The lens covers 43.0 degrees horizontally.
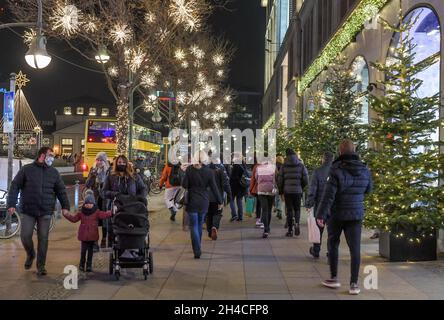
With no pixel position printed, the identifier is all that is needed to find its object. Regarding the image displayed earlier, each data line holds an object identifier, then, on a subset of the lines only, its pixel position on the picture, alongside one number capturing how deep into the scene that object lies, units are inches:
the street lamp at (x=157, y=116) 1359.5
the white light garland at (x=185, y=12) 701.9
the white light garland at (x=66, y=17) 613.6
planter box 370.6
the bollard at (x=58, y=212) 603.8
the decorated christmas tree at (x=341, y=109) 617.9
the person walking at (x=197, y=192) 383.9
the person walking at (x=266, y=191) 494.3
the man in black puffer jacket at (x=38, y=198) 325.1
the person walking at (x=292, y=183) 485.4
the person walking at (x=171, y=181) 609.0
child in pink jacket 331.9
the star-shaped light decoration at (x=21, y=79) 699.5
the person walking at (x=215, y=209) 460.4
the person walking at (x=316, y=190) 383.9
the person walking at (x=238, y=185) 647.8
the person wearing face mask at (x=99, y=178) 432.5
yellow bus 1300.4
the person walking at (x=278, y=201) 598.0
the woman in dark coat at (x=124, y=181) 351.6
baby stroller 309.4
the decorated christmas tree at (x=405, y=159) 365.4
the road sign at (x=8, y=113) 518.9
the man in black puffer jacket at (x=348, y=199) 280.5
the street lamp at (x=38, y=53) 456.8
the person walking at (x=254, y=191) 570.6
